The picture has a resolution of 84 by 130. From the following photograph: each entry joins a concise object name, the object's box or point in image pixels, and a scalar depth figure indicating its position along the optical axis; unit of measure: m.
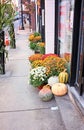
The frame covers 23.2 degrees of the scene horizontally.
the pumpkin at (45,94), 3.30
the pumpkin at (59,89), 3.21
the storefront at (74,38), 2.94
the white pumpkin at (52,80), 3.50
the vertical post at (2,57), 4.56
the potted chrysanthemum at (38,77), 3.63
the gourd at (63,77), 3.45
